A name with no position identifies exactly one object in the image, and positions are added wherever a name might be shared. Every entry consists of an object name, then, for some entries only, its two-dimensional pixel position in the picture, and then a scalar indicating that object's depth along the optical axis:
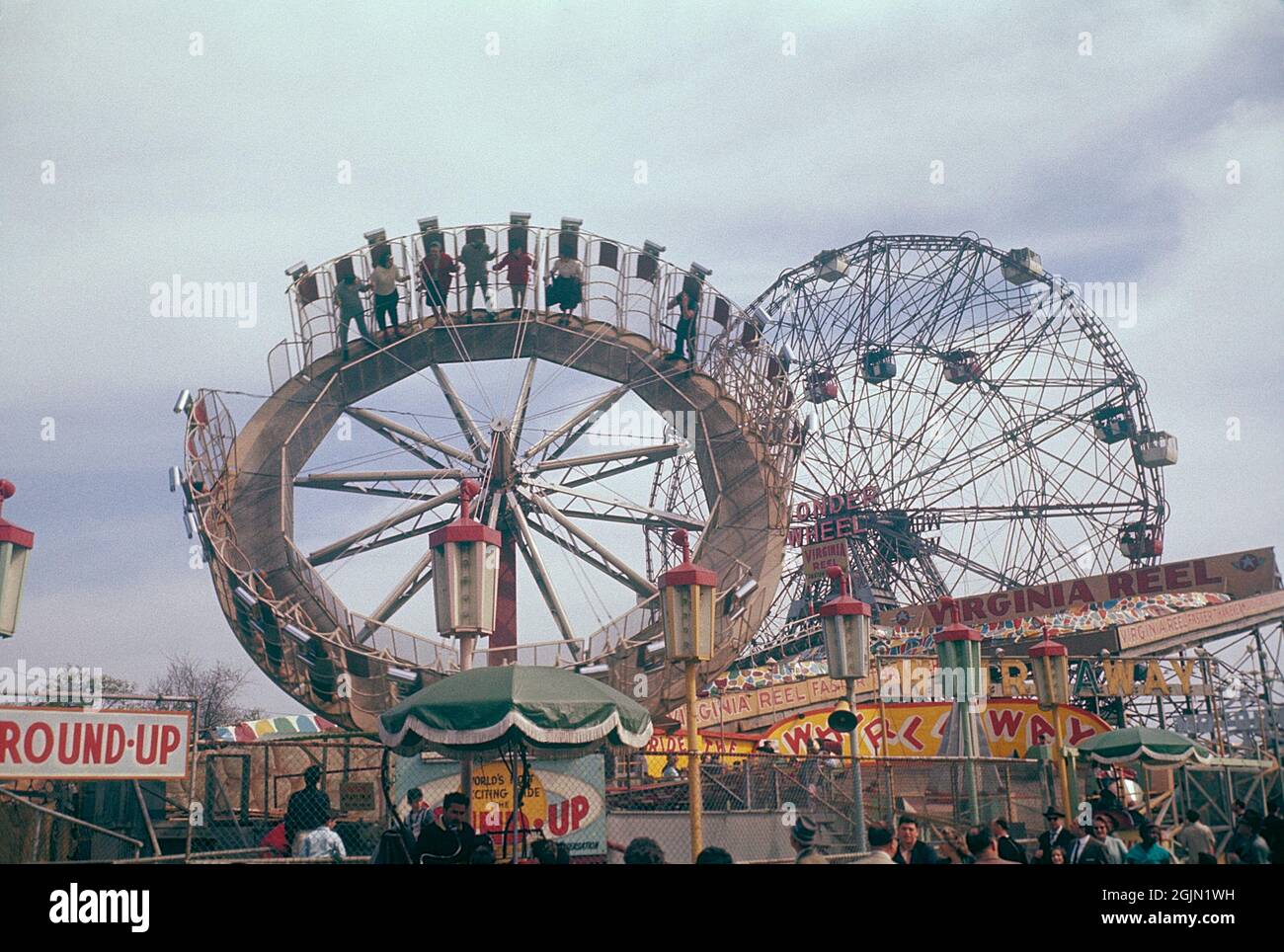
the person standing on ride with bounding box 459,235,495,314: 29.38
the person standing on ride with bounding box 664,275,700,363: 30.58
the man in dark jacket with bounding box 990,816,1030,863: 11.32
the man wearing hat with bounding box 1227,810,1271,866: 12.52
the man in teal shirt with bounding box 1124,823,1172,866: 10.87
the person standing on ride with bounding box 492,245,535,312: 29.55
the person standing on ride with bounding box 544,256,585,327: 29.53
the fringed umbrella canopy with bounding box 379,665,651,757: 11.56
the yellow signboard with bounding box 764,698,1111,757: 26.98
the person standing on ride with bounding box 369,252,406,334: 28.69
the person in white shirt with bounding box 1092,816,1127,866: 11.71
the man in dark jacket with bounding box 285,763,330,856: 14.15
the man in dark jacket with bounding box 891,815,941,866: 10.27
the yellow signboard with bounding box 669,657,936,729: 32.03
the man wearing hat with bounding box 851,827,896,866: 9.48
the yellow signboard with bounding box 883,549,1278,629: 46.09
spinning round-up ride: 26.03
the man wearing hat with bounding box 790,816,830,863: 11.85
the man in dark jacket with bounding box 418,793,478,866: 10.03
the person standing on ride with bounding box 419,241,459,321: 29.19
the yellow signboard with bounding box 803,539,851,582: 53.53
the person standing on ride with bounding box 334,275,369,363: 28.73
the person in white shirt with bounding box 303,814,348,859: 11.70
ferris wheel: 52.53
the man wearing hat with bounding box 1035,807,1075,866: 11.45
